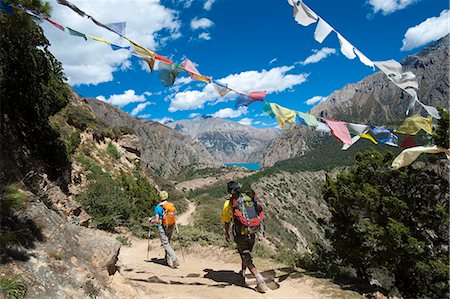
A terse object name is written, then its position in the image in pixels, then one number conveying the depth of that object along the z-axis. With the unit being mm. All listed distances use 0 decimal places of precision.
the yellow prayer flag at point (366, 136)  5867
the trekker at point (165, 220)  8703
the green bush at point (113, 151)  31483
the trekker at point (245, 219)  6539
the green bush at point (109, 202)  15367
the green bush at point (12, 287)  3738
